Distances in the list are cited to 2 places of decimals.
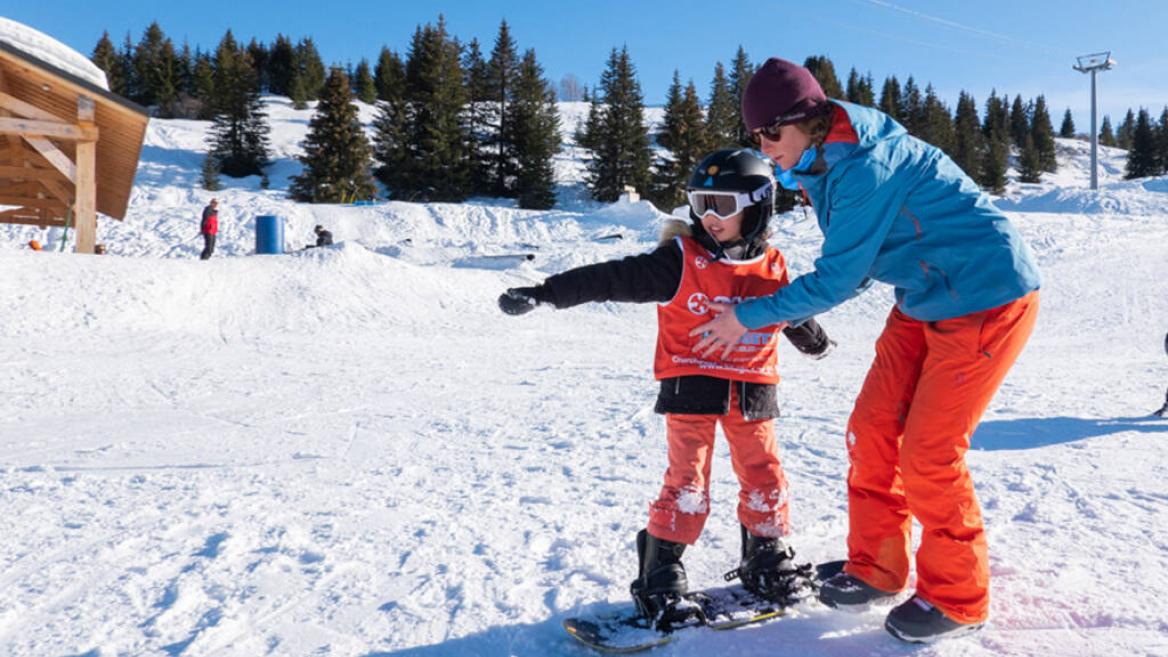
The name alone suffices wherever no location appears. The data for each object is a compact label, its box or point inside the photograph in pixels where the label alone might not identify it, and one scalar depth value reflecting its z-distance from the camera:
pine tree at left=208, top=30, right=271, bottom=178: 45.59
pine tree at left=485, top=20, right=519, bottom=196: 45.31
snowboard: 2.16
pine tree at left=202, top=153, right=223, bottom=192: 38.34
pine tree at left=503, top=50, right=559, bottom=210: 41.25
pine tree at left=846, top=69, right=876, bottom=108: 71.06
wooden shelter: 12.65
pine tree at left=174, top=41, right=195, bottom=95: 62.89
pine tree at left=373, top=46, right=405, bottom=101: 50.92
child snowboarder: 2.41
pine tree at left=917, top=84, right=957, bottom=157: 58.97
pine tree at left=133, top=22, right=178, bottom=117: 59.41
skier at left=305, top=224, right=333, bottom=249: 20.98
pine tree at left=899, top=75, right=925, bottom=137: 60.77
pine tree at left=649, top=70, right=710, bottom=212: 43.66
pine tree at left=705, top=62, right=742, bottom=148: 47.28
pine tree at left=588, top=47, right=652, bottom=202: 43.69
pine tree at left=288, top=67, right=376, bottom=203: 38.81
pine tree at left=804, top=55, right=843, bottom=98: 63.44
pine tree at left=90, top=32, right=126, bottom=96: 59.41
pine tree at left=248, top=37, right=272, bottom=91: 72.00
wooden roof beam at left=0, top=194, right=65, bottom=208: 17.16
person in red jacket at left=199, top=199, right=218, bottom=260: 18.78
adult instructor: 2.14
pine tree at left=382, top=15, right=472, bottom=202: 40.69
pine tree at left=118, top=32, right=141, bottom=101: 62.34
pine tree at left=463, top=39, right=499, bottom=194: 43.94
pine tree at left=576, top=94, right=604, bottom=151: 44.41
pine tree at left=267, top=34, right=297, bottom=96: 70.75
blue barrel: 20.05
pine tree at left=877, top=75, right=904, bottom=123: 67.62
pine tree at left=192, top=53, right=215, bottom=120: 56.78
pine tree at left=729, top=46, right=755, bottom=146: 60.25
